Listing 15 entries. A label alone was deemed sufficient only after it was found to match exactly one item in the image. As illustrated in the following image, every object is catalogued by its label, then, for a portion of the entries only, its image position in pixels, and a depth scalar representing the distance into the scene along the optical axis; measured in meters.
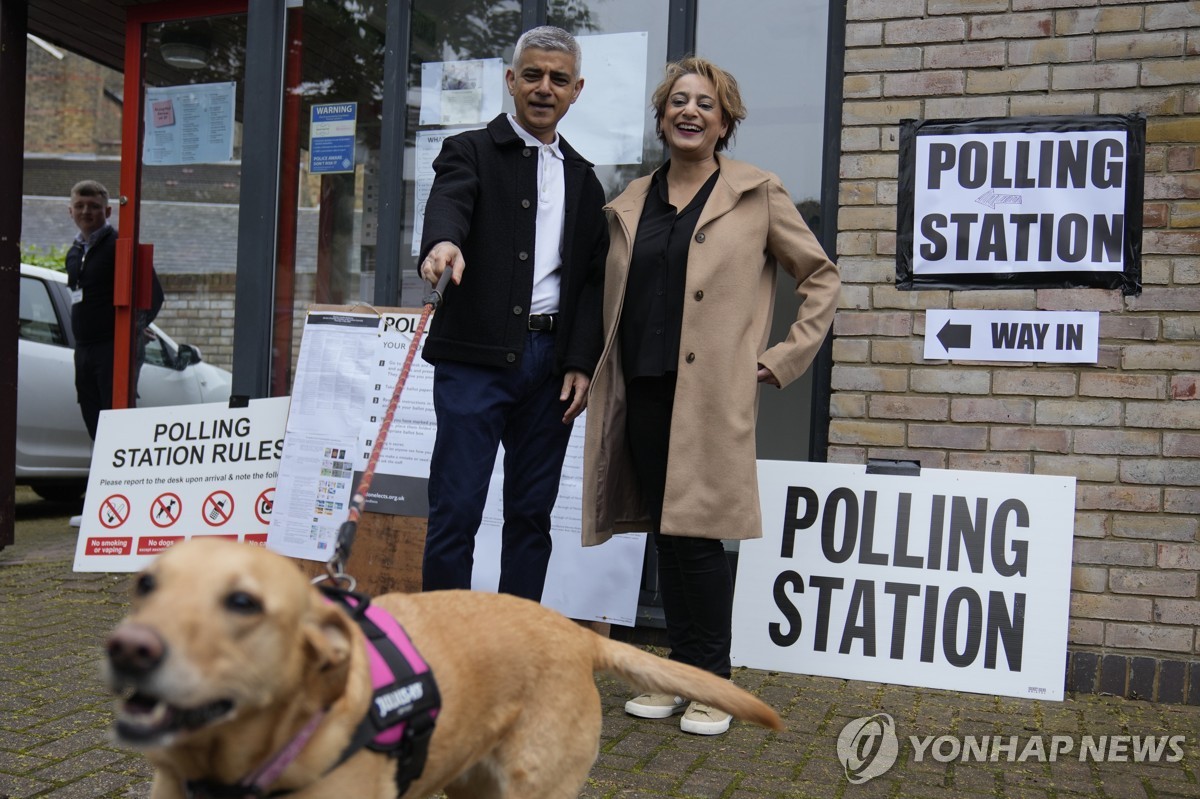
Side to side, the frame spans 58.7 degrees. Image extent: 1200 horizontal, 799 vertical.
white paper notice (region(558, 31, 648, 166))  5.09
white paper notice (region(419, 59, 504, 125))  5.39
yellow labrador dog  1.46
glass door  6.48
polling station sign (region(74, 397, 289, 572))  5.30
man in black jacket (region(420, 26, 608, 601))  3.41
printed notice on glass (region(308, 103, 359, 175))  5.74
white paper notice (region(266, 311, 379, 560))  4.98
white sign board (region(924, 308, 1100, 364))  4.27
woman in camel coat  3.58
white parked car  7.75
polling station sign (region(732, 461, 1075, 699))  4.03
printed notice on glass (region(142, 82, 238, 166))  6.49
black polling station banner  4.25
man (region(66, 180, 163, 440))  7.08
